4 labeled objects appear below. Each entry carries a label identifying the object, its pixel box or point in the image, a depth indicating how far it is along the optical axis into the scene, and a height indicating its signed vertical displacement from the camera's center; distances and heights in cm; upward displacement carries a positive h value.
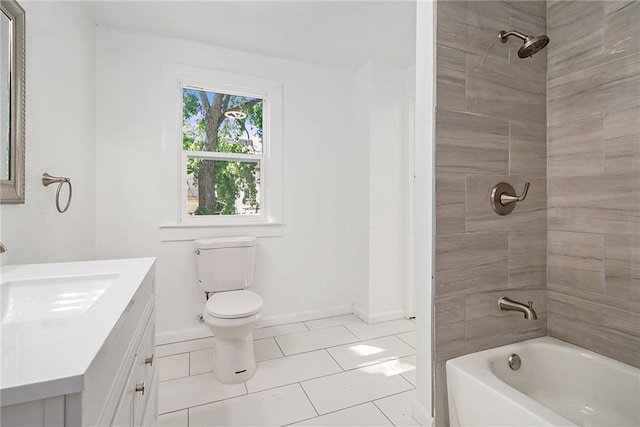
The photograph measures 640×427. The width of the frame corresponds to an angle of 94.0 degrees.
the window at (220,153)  232 +50
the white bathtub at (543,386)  104 -70
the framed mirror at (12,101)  108 +42
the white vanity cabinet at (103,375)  41 -28
